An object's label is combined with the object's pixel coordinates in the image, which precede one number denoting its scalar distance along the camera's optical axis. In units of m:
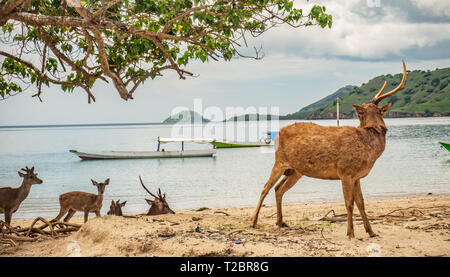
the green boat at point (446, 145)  18.83
